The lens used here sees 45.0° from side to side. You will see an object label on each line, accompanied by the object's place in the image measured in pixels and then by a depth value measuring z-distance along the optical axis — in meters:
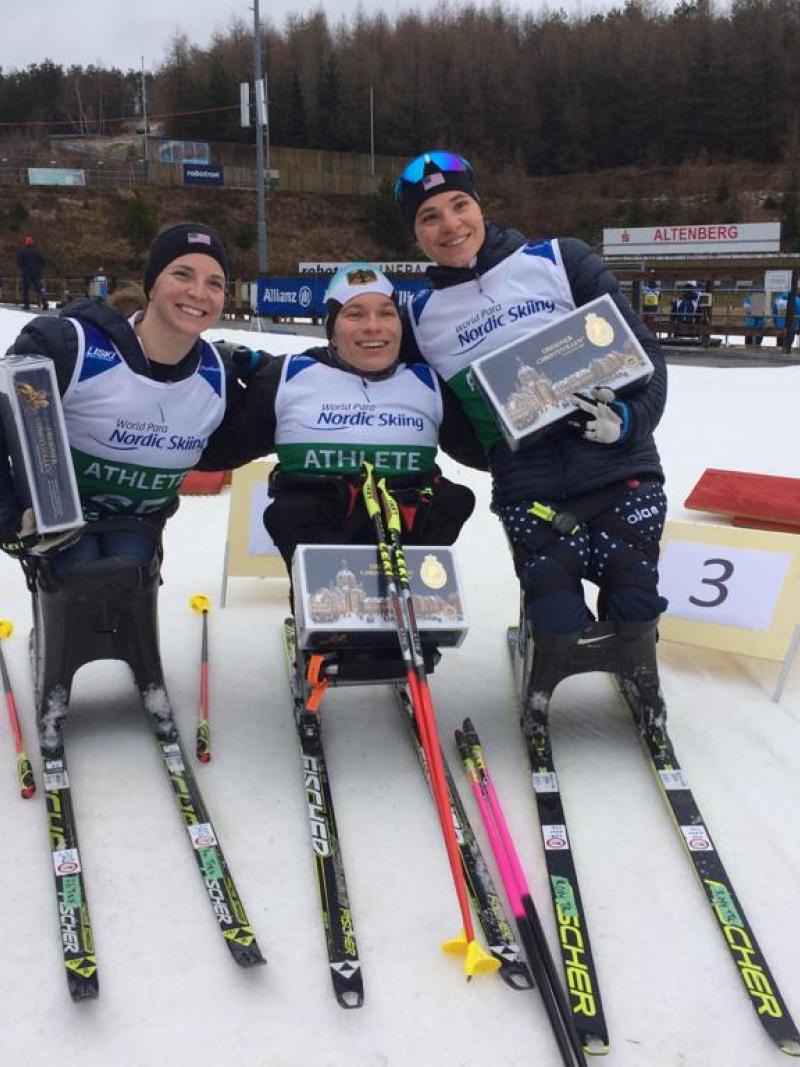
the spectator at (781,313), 18.08
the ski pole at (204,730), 3.03
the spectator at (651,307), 19.31
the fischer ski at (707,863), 1.98
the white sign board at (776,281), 16.11
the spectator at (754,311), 18.08
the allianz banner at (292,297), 20.92
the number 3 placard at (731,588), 3.47
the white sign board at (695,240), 26.11
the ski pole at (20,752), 2.81
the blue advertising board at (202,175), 45.03
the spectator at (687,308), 18.77
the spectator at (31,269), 19.70
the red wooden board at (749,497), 5.24
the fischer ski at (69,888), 2.05
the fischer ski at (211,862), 2.16
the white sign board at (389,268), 25.63
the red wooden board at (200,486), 6.34
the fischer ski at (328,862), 2.08
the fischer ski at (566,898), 1.96
